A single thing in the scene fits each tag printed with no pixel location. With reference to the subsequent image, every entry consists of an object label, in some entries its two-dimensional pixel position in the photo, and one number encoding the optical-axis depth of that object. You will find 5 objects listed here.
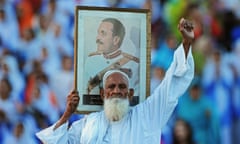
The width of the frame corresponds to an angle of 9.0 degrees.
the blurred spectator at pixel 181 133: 16.10
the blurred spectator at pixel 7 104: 16.18
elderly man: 9.83
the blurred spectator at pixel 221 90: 16.55
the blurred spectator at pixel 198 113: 16.18
